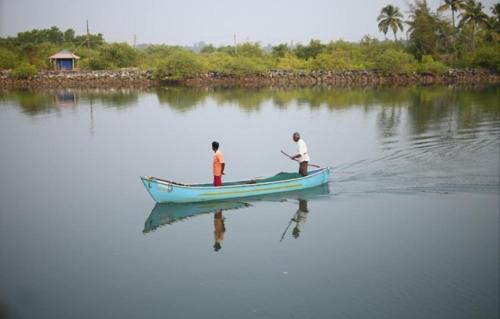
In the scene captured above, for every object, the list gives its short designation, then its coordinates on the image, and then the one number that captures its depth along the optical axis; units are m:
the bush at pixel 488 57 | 69.19
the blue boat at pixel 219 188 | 15.44
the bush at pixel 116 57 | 74.25
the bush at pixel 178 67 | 68.69
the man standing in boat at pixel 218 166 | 15.43
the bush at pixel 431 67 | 70.89
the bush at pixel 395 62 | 71.50
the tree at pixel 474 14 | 70.75
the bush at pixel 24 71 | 65.62
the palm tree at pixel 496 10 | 72.94
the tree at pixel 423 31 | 74.62
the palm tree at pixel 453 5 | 72.00
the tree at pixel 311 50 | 86.19
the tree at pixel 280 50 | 86.91
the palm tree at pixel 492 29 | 72.75
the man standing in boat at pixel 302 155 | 16.95
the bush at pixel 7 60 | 69.12
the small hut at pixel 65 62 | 71.19
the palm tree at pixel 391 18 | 79.25
